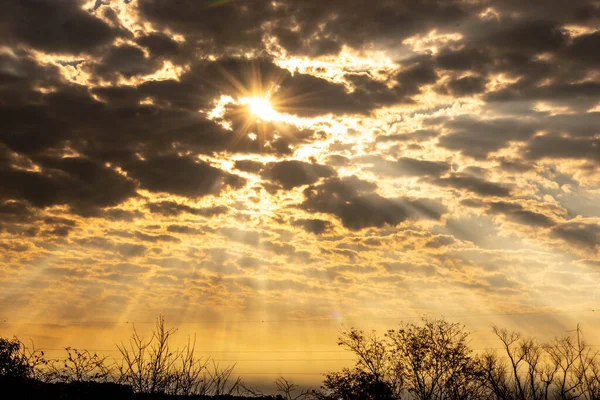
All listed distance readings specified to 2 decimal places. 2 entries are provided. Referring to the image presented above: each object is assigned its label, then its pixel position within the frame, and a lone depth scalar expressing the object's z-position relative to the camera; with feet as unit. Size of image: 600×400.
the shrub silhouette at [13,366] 117.91
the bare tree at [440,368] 256.32
